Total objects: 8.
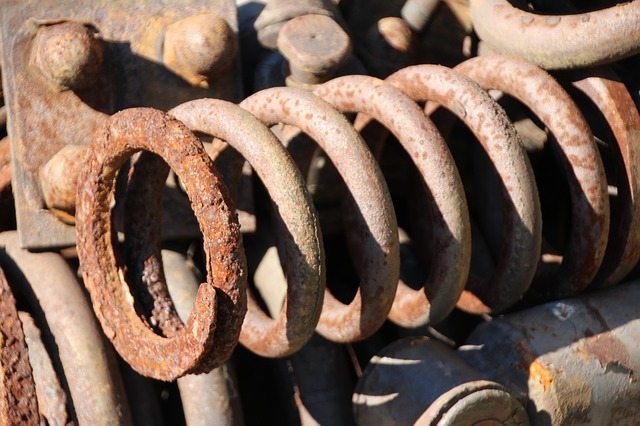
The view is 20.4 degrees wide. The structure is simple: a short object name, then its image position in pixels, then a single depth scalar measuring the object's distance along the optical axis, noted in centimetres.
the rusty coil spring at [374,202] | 84
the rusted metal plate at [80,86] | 94
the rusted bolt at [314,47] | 95
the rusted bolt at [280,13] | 98
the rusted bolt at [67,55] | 91
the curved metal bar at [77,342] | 88
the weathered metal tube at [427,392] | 86
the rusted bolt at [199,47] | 93
